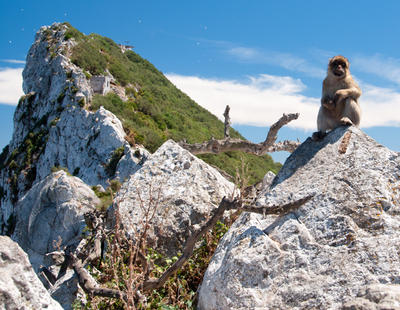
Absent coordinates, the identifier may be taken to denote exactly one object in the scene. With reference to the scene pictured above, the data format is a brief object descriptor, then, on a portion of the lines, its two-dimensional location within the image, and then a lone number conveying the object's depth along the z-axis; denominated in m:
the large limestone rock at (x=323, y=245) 2.35
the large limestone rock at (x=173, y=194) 3.90
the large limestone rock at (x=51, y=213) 11.00
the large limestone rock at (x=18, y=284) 1.74
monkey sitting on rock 4.80
